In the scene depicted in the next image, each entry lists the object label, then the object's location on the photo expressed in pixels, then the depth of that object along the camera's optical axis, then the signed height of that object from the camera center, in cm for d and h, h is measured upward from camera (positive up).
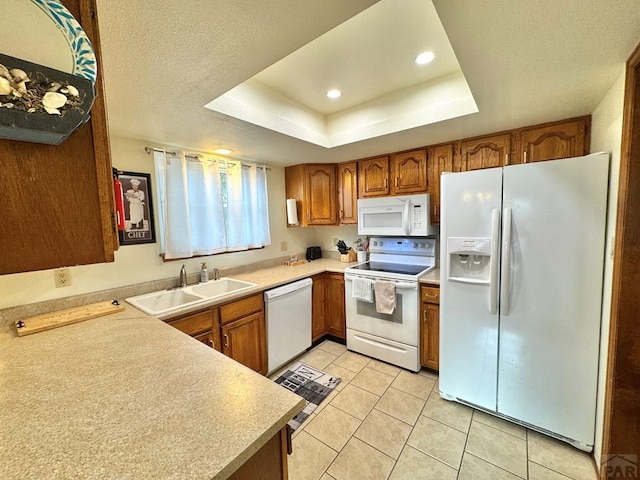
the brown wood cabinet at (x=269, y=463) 71 -69
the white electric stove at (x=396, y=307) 234 -82
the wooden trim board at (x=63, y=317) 136 -50
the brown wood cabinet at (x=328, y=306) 288 -95
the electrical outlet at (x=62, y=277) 171 -31
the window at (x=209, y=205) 222 +20
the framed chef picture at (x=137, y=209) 203 +16
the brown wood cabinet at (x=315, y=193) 315 +37
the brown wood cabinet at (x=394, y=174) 260 +50
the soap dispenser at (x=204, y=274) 239 -44
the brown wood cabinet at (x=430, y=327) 225 -95
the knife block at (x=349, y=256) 329 -44
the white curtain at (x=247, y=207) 268 +20
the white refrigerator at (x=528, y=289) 150 -46
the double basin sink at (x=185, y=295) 185 -55
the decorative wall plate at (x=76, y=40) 55 +42
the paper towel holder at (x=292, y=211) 318 +16
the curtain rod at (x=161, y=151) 212 +65
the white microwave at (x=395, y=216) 248 +5
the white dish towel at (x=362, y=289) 250 -66
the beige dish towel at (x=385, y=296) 237 -69
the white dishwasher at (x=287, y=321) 234 -93
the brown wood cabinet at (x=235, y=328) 184 -80
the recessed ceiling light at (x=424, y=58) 156 +100
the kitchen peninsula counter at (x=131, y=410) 59 -53
